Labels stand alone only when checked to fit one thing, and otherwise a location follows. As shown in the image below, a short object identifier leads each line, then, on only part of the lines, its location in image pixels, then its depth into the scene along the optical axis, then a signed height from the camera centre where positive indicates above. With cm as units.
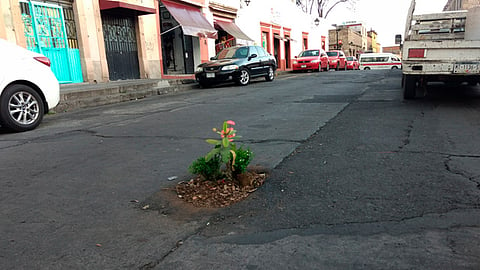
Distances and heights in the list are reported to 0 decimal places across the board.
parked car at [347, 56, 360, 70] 3778 -107
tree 5058 +650
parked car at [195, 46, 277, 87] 1477 -27
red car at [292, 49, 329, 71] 2650 -38
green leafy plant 316 -86
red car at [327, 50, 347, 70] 3119 -48
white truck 716 -2
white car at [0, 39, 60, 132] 630 -29
